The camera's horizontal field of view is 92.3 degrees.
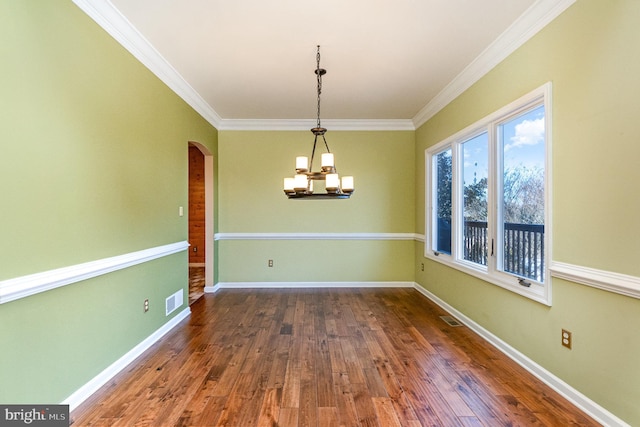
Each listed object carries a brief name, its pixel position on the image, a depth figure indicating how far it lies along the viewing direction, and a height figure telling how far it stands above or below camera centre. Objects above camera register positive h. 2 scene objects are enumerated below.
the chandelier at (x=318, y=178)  2.60 +0.29
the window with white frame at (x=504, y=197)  2.37 +0.16
